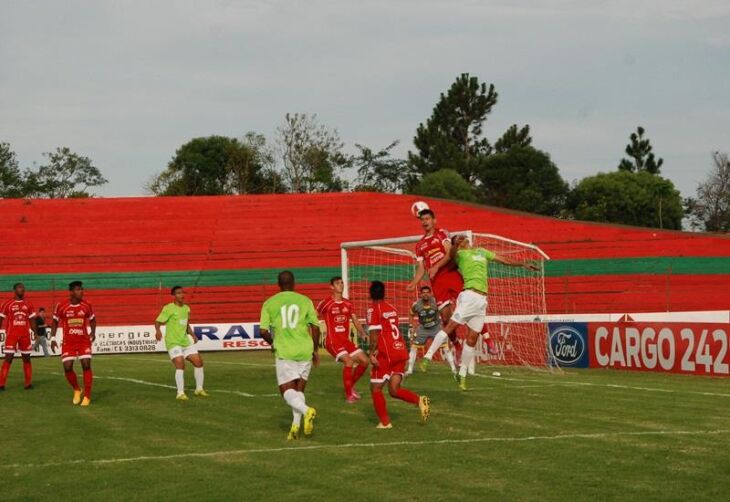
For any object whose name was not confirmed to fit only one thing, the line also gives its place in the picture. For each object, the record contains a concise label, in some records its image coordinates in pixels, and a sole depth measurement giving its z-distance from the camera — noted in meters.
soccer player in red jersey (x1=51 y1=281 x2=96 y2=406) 18.84
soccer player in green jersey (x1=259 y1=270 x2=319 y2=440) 13.03
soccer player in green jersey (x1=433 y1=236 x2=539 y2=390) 16.00
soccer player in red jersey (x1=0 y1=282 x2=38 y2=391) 22.58
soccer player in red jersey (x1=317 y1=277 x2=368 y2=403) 17.77
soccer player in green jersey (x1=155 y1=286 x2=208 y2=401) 19.62
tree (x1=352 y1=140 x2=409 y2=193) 106.50
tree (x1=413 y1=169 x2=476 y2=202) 88.56
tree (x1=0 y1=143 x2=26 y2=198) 98.31
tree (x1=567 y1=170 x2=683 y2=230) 85.56
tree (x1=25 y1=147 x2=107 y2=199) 100.56
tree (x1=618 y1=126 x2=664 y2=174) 108.25
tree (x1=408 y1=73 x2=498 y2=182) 106.31
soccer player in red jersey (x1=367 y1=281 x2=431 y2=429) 13.79
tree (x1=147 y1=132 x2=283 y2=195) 94.69
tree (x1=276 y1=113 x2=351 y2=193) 88.68
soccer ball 15.09
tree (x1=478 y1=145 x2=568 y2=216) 93.50
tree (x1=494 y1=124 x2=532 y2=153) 106.94
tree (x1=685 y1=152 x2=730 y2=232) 96.12
